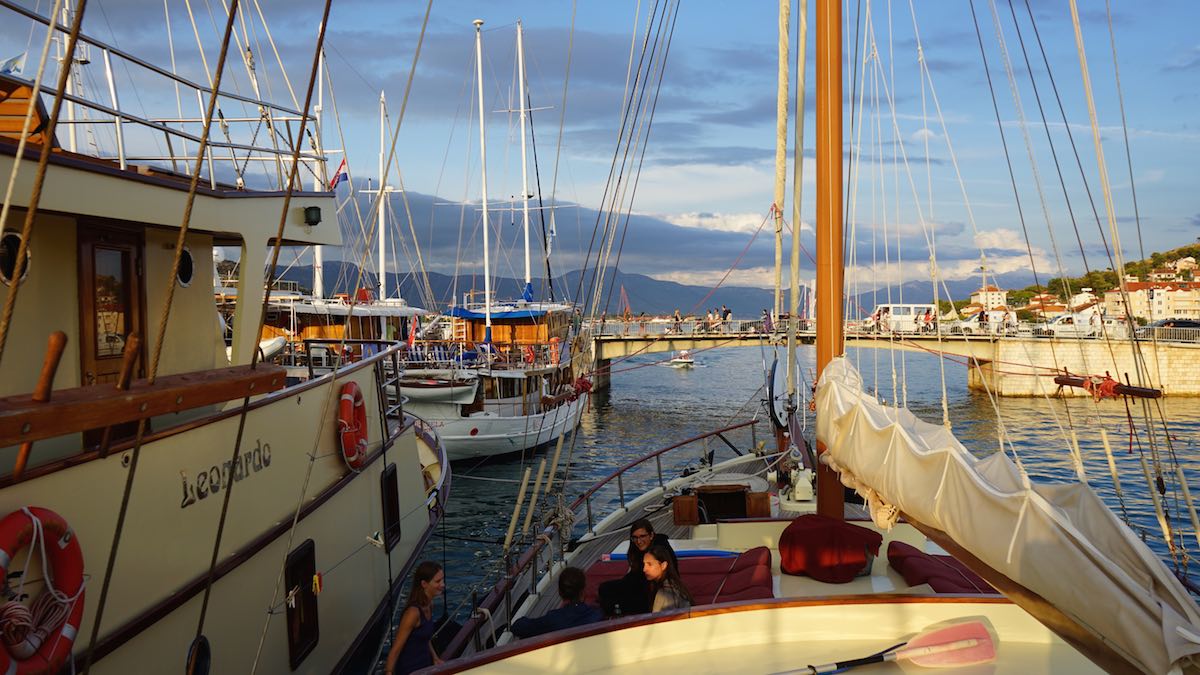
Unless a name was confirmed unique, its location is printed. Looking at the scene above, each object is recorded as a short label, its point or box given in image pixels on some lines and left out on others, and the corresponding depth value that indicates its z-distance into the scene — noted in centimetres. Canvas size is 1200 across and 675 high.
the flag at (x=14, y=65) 698
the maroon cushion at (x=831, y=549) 666
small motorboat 7726
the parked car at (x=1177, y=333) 4572
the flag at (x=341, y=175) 2946
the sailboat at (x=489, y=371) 2659
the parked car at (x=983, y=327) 4686
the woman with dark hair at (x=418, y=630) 589
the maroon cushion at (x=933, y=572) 623
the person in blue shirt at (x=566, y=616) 567
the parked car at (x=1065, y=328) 4833
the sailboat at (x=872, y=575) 301
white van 4482
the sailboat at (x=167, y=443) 409
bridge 4344
